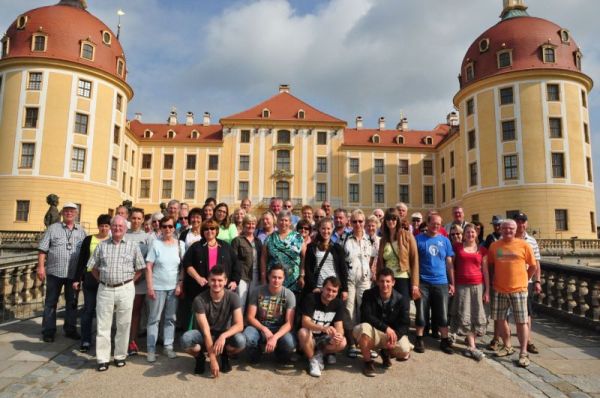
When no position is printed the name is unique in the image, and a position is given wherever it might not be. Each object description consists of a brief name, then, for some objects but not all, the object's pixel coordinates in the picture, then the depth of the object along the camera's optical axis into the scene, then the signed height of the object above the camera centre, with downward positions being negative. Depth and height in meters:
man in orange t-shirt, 5.32 -0.58
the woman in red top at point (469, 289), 5.51 -0.76
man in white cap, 5.80 -0.45
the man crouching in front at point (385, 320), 4.73 -1.09
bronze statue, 10.47 +0.56
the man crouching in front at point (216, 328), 4.50 -1.16
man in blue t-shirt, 5.53 -0.56
